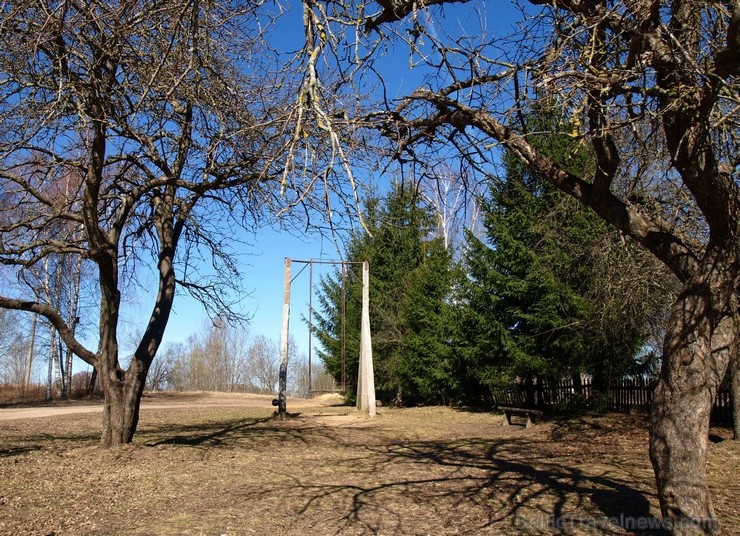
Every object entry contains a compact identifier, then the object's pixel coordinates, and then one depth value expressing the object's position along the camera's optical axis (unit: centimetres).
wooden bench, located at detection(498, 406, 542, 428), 1457
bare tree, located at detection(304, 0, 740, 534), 453
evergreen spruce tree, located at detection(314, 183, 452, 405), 2209
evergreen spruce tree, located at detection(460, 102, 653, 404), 1505
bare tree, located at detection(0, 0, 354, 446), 672
